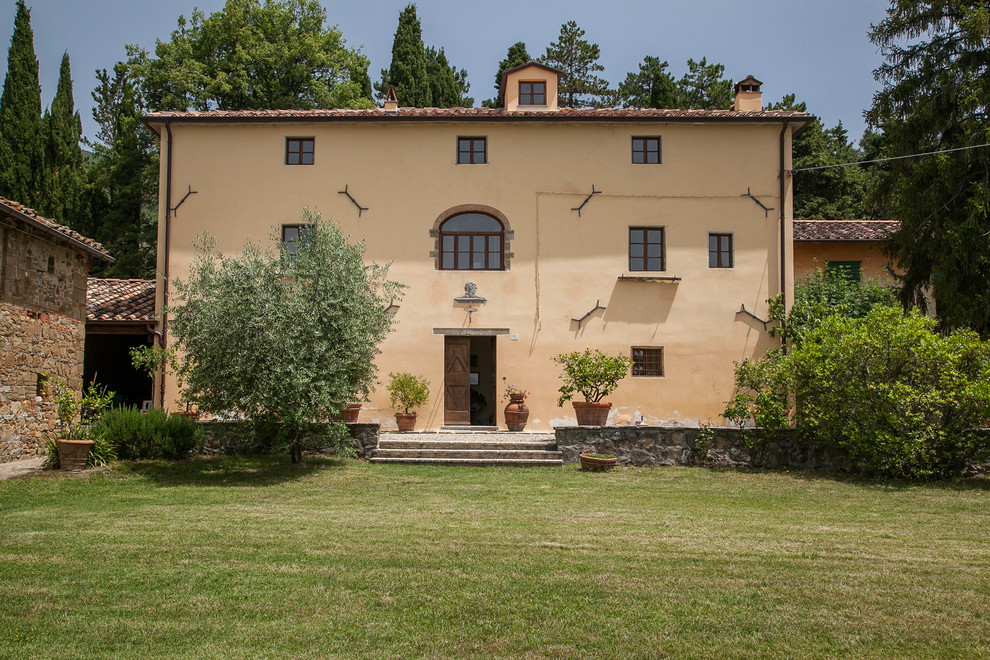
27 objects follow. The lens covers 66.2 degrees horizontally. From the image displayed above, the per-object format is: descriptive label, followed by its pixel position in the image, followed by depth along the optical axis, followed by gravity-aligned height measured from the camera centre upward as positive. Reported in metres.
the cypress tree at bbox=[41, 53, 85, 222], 23.00 +6.38
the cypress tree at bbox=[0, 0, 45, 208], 22.30 +7.40
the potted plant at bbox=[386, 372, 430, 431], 15.68 -0.41
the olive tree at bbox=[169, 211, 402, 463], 11.02 +0.63
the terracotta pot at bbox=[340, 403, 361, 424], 14.98 -0.79
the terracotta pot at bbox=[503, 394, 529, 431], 15.66 -0.81
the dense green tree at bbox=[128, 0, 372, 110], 24.86 +10.42
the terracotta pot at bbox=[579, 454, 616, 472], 12.65 -1.46
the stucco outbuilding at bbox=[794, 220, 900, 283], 21.30 +3.53
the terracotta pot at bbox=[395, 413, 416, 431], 15.66 -0.95
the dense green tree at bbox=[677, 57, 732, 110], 29.09 +11.62
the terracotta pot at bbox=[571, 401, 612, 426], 13.88 -0.67
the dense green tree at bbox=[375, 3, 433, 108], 27.38 +11.26
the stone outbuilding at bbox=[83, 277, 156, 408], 16.33 +0.92
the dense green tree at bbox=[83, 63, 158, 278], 24.03 +5.58
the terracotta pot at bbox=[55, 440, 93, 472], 11.27 -1.22
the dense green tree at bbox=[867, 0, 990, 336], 14.90 +4.63
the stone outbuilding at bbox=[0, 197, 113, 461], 11.80 +0.92
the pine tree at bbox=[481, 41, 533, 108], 30.52 +12.77
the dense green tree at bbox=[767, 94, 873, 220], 27.06 +6.98
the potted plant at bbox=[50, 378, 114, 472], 11.29 -0.86
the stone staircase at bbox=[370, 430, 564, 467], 13.06 -1.34
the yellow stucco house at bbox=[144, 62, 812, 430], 16.30 +3.35
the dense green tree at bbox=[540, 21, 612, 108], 33.66 +13.93
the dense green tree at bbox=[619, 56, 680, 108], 31.78 +12.68
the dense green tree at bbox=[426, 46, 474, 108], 28.97 +11.27
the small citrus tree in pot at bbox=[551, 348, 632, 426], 13.94 -0.06
